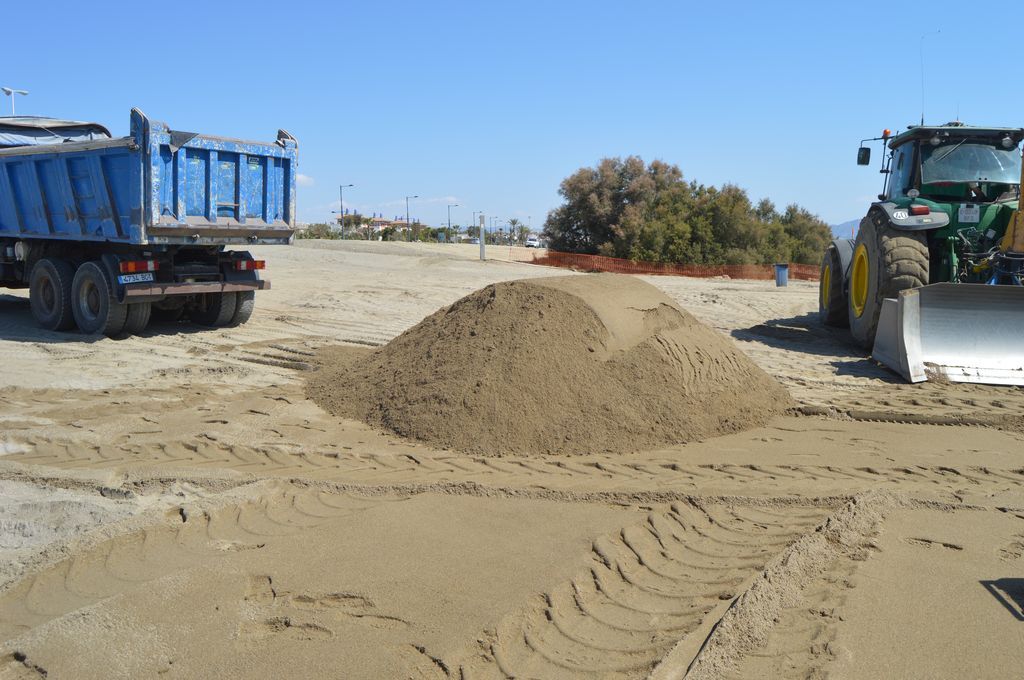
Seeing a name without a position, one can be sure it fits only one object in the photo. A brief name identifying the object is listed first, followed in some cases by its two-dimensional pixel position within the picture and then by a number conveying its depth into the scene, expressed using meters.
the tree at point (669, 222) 30.59
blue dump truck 9.97
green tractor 8.58
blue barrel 23.58
